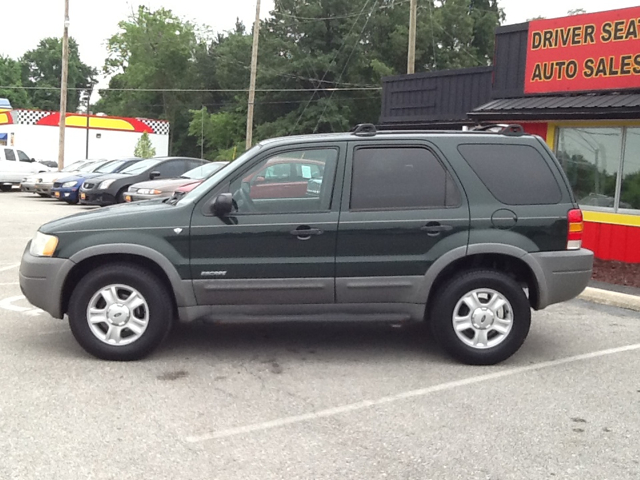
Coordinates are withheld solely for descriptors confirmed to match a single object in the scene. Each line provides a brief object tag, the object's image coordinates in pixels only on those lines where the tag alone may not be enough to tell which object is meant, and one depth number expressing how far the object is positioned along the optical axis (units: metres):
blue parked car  21.09
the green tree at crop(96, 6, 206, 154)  76.56
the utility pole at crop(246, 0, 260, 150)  29.98
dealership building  10.98
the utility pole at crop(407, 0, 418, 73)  22.67
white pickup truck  27.34
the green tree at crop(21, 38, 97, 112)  106.25
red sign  10.96
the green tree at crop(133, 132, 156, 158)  48.44
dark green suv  5.72
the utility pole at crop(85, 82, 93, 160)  44.69
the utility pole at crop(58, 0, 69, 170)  31.86
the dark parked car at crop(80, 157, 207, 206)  19.34
